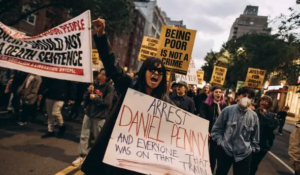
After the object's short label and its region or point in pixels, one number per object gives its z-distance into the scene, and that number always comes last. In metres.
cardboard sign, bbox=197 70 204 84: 14.97
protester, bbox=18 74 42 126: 7.10
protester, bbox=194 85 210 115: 8.15
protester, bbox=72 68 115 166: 4.82
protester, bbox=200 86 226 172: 4.98
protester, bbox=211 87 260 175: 3.64
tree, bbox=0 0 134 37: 14.62
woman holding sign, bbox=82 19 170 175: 2.10
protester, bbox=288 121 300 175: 4.01
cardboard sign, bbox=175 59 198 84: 9.76
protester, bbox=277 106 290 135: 15.70
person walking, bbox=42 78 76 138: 6.20
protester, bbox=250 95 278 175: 4.51
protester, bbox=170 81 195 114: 5.61
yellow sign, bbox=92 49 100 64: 13.26
